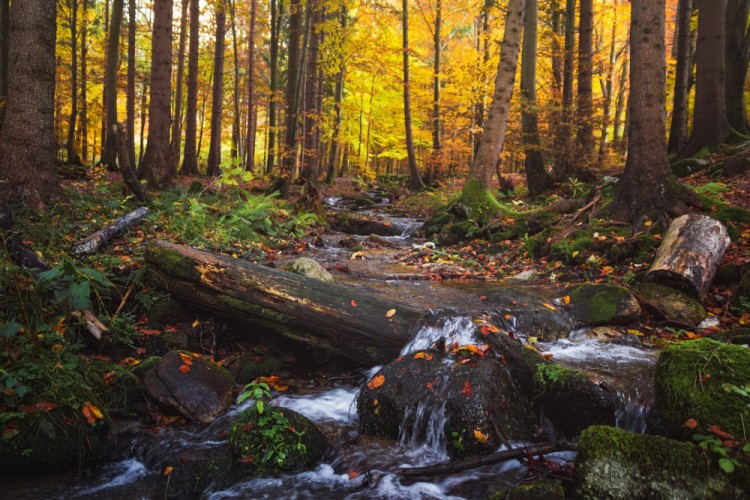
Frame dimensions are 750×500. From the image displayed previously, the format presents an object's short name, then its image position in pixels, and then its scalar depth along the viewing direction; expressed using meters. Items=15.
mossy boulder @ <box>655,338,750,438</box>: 2.65
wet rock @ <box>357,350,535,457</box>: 3.54
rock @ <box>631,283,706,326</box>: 5.25
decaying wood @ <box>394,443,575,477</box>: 3.17
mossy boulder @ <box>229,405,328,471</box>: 3.47
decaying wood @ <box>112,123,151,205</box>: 8.69
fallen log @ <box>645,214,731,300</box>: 5.52
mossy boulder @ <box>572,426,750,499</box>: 2.43
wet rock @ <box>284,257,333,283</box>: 6.53
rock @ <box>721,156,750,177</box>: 9.58
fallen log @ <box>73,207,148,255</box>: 5.89
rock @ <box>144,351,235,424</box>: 4.07
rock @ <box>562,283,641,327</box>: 5.43
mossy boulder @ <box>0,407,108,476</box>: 3.23
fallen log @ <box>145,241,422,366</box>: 4.86
